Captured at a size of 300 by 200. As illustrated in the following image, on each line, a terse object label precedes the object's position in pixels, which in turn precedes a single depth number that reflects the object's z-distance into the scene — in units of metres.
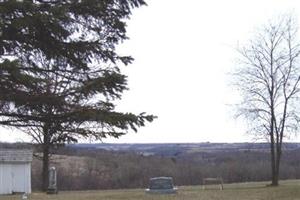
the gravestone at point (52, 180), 46.31
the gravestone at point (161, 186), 36.09
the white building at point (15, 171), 52.47
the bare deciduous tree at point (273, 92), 45.16
